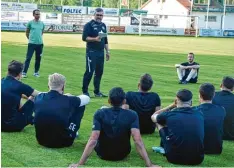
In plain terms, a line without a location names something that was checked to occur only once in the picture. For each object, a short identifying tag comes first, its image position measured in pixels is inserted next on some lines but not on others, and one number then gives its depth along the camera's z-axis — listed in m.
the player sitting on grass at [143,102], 9.58
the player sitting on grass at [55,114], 8.40
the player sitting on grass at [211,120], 8.51
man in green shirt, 18.53
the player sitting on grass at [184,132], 7.78
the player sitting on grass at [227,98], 9.40
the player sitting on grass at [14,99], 9.24
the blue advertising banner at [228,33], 72.75
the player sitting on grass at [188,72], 18.72
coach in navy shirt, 14.05
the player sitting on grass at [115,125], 7.66
